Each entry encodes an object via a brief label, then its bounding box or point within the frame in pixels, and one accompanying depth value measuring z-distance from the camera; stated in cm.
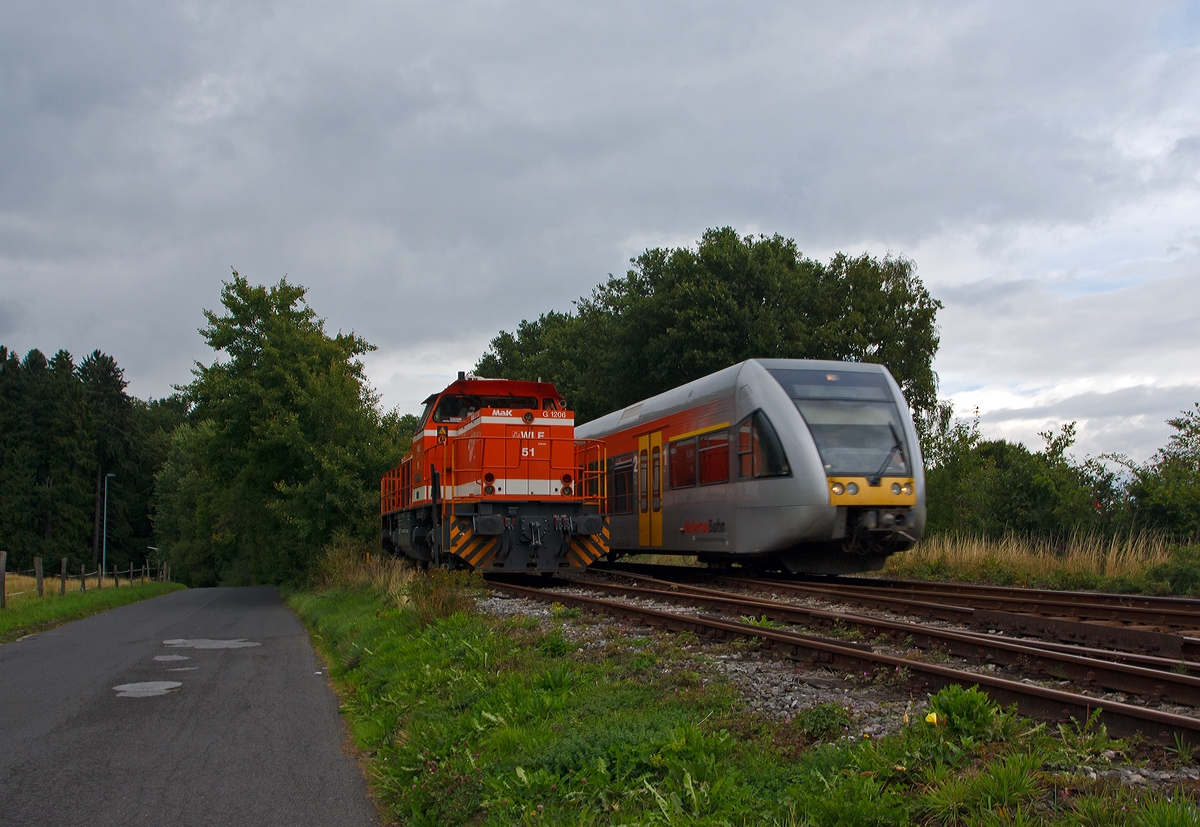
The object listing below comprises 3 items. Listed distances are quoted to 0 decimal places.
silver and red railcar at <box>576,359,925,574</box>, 1314
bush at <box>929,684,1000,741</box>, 446
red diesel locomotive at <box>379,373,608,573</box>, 1512
